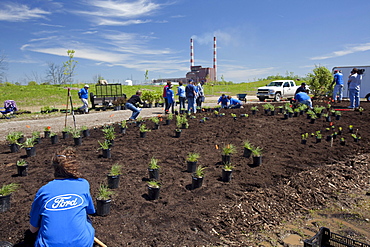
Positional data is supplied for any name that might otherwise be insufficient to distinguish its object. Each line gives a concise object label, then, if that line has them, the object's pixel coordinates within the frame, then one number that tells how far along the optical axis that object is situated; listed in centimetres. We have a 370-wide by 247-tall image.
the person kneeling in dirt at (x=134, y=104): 1055
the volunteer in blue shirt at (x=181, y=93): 1312
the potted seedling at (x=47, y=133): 820
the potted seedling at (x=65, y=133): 780
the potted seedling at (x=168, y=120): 925
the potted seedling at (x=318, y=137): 700
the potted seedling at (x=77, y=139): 691
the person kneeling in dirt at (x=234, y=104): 1334
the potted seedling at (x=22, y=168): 493
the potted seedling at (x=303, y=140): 685
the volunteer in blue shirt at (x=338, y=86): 1372
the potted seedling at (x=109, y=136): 670
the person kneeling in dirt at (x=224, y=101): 1362
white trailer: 1958
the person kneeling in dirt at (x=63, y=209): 224
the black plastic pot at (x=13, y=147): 665
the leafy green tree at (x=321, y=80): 1855
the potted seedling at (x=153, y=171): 466
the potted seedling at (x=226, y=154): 540
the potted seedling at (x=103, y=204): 358
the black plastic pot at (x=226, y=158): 543
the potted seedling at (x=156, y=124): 862
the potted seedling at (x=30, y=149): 614
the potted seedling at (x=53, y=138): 727
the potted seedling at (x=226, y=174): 469
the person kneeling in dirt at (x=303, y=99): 1118
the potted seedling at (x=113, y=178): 436
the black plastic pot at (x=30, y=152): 614
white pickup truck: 2241
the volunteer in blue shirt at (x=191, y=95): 1237
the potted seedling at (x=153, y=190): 404
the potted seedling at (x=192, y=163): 510
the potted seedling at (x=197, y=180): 441
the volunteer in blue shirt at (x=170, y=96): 1260
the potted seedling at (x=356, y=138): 713
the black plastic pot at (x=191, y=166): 510
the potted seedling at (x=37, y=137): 718
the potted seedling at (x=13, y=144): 663
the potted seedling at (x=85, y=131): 780
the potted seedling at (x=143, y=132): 747
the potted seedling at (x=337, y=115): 954
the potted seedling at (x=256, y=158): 536
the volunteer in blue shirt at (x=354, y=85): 1152
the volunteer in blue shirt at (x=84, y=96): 1509
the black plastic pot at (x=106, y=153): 586
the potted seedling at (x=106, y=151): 585
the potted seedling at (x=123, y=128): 820
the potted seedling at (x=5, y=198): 371
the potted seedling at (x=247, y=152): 579
